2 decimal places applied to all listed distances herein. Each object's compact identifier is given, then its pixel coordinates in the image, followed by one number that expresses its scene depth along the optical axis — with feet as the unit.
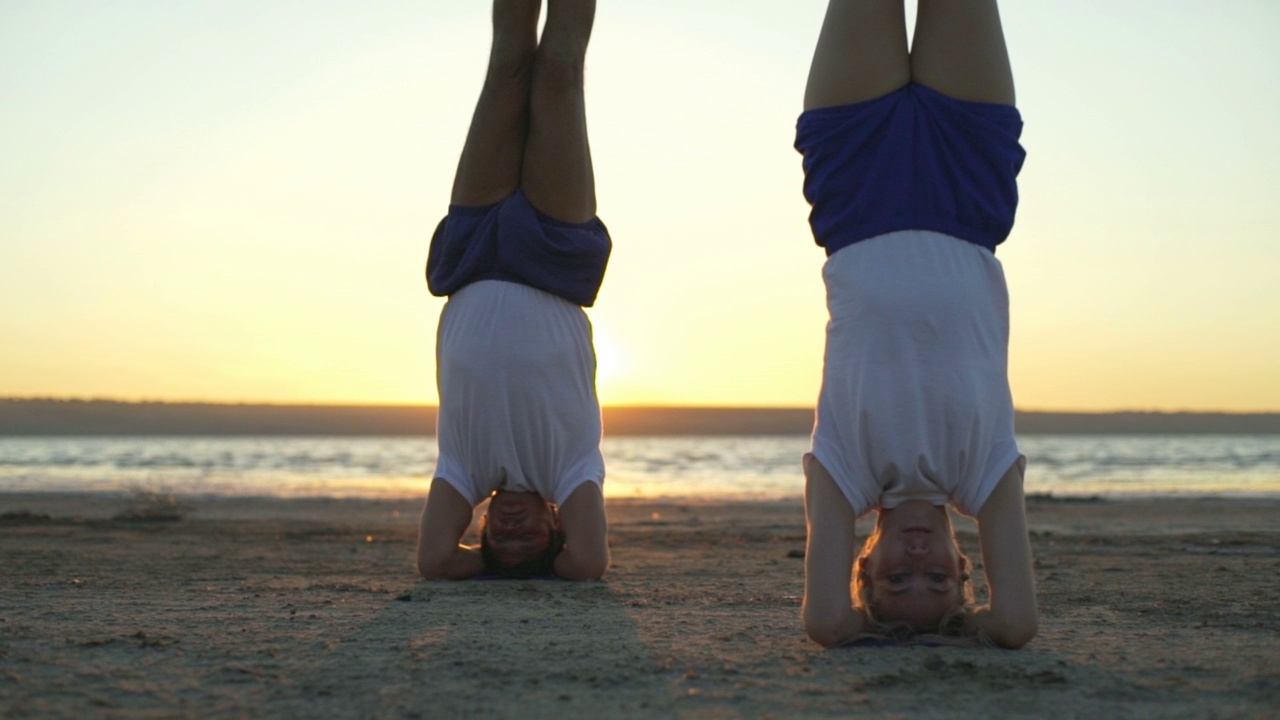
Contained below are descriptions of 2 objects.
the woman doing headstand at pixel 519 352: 17.75
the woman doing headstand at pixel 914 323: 11.74
